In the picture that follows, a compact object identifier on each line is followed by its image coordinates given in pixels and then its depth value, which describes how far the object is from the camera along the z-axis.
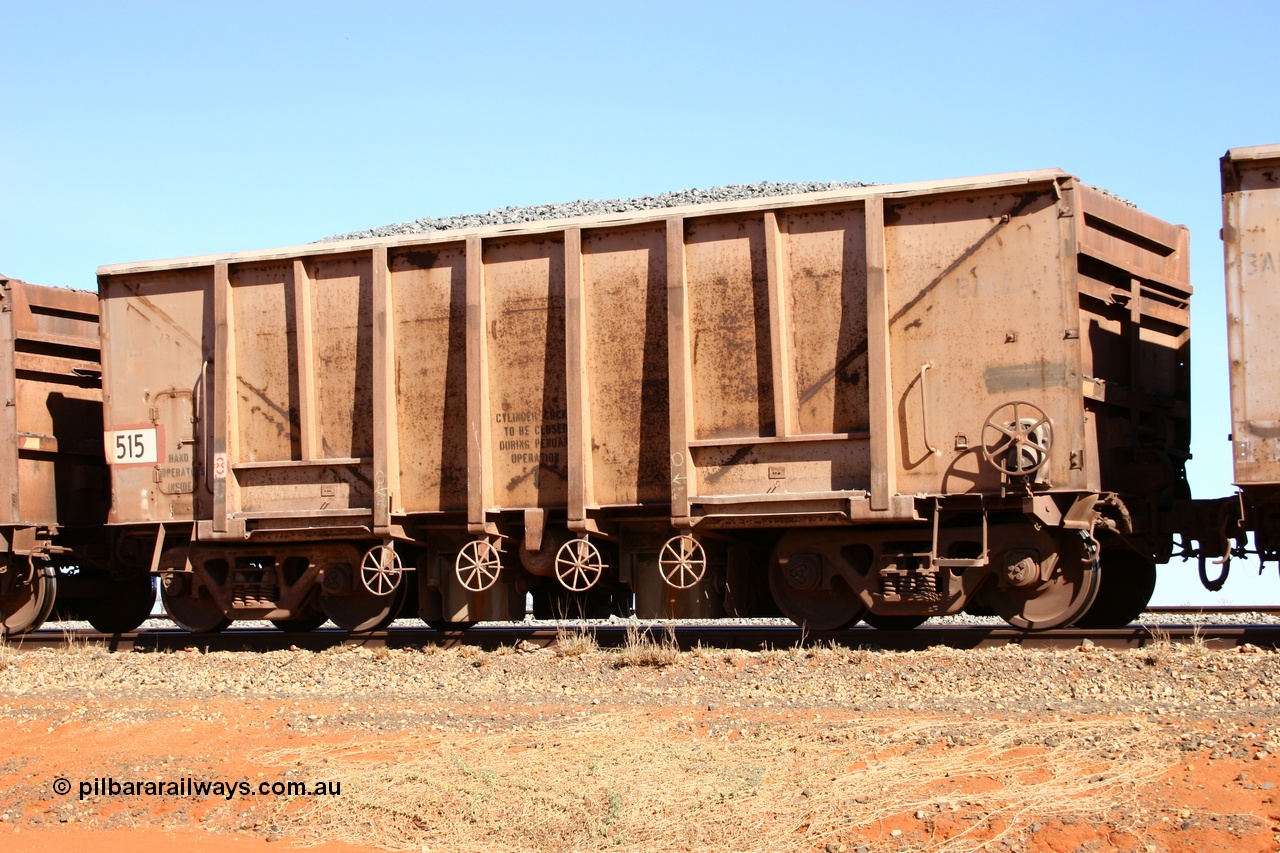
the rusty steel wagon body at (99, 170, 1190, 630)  9.91
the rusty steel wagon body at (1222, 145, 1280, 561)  9.05
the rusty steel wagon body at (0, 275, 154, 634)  13.23
